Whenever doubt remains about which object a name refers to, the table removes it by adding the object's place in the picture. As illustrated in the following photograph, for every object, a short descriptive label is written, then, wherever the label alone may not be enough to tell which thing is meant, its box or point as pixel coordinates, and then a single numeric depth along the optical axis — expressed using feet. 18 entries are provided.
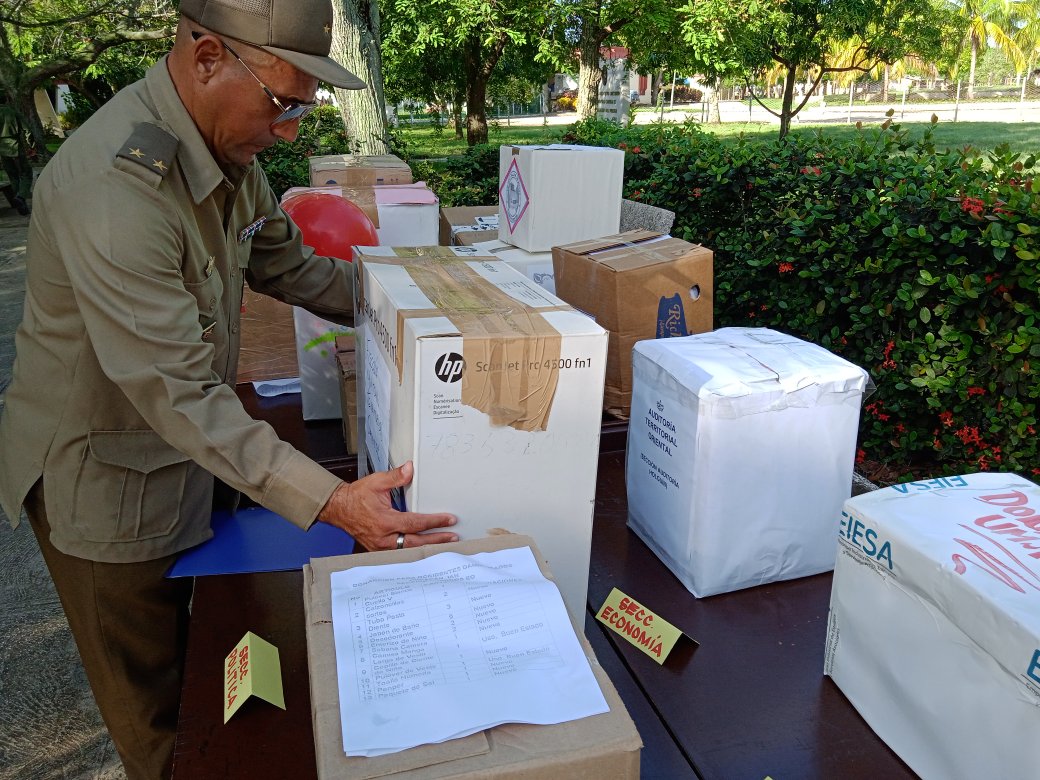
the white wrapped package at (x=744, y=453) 3.78
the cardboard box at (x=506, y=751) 2.23
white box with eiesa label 2.44
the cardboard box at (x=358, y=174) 8.41
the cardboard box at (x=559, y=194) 7.20
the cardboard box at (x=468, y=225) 9.06
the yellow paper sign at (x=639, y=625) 3.71
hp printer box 3.19
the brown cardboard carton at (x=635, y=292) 5.97
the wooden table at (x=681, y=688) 3.09
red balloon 6.18
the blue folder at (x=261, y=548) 4.00
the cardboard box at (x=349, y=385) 5.44
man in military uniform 3.46
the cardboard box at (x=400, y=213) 7.63
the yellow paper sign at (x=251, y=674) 3.22
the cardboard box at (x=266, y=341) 6.86
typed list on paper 2.37
